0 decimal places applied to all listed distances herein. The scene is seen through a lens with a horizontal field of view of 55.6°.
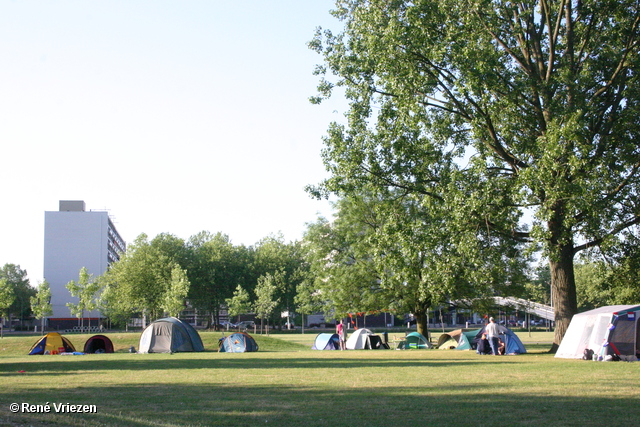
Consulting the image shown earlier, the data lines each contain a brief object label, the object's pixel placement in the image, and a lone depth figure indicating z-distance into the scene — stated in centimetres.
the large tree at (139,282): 7825
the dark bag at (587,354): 2100
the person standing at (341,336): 3525
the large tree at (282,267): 9056
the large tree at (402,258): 2442
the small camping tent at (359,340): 3647
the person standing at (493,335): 2494
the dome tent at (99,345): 3525
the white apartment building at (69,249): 10556
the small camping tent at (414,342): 3509
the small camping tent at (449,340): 3379
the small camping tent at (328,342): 3731
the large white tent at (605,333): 2062
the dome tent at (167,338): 3244
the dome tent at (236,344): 3459
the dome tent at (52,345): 3350
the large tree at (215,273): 8819
